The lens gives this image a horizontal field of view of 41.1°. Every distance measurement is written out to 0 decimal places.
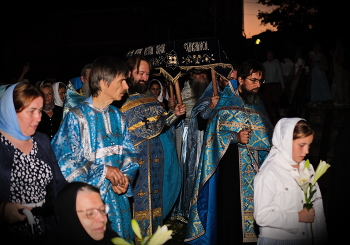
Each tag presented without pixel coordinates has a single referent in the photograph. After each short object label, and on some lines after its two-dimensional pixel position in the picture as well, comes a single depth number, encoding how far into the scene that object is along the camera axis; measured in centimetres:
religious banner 570
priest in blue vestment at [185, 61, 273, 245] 519
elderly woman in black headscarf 262
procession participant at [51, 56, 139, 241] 355
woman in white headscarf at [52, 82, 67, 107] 733
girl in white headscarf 351
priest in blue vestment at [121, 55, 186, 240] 543
